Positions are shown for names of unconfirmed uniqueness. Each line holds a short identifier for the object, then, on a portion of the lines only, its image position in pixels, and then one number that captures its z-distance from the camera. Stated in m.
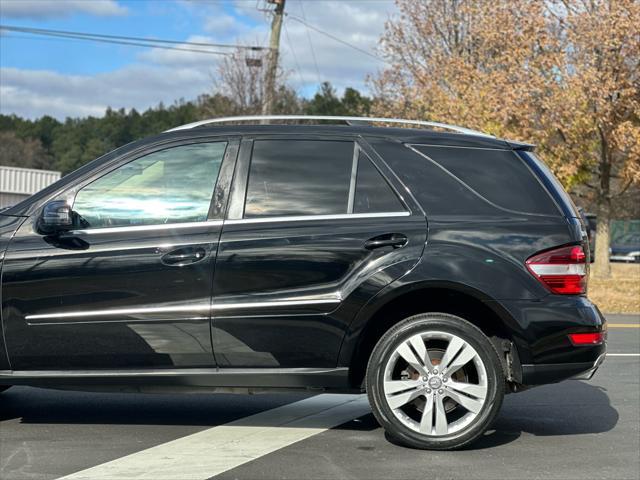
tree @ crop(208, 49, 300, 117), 35.59
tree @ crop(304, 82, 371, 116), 77.62
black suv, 5.65
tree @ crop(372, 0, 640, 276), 21.30
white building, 53.94
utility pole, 29.08
